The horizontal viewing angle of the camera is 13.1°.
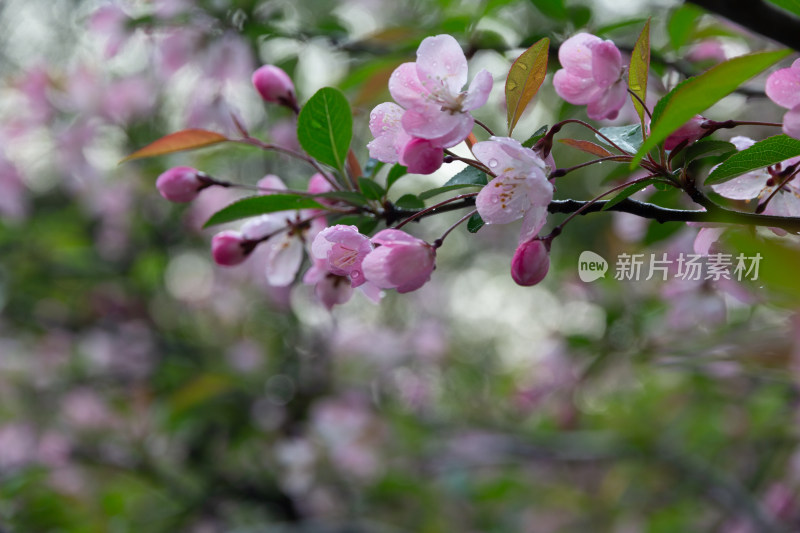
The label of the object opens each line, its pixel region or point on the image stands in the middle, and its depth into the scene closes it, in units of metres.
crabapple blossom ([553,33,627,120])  1.13
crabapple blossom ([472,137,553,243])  1.11
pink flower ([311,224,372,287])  1.13
